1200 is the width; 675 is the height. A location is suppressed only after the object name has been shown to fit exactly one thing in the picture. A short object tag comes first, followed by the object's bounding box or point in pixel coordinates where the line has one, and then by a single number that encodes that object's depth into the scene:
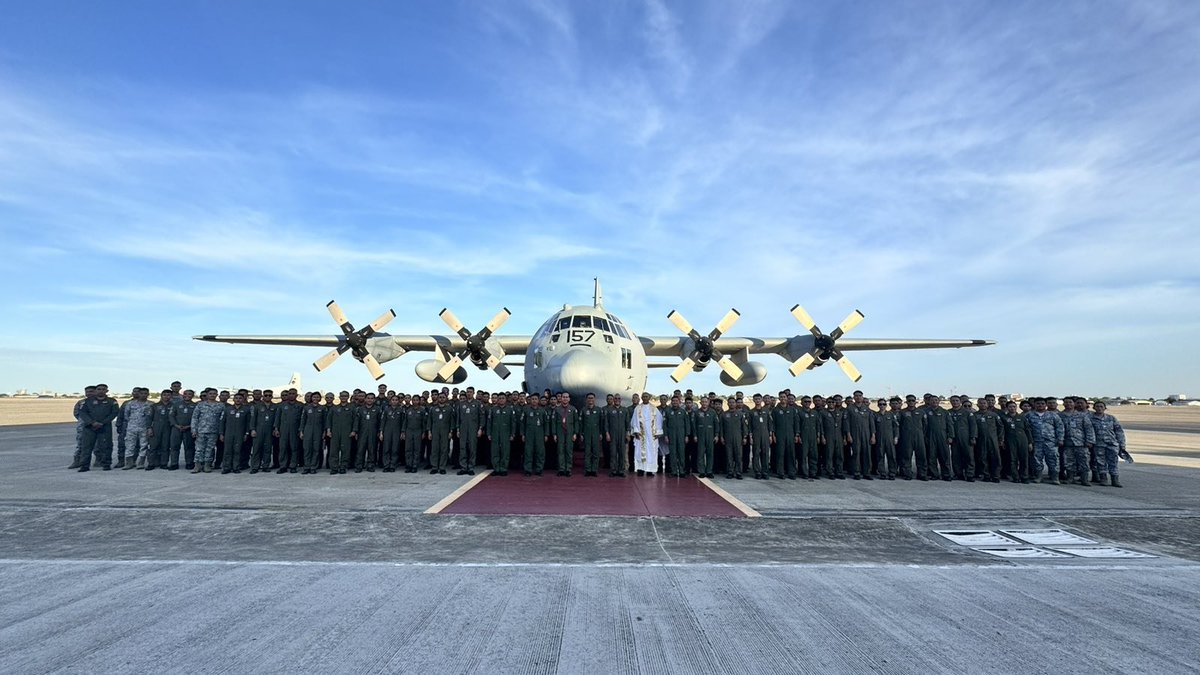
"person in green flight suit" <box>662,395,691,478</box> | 13.19
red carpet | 8.98
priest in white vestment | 13.44
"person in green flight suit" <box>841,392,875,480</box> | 13.27
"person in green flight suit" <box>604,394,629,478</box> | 13.22
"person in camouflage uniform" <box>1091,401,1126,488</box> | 12.36
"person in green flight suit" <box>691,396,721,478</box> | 13.01
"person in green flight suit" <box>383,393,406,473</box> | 13.55
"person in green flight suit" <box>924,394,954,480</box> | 13.16
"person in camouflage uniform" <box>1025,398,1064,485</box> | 12.91
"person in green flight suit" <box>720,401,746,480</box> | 13.02
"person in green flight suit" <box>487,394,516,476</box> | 12.93
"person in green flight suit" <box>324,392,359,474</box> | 13.30
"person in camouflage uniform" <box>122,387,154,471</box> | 13.62
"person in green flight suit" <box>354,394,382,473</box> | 13.46
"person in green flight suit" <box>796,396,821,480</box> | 12.98
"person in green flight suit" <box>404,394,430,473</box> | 13.60
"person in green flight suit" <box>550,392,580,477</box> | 13.16
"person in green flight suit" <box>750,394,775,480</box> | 13.10
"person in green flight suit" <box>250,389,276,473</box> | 13.28
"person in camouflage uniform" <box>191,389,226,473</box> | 13.20
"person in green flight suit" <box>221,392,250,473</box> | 13.12
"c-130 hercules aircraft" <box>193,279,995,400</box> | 14.45
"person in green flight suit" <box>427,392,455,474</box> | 13.31
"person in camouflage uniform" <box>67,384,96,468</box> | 12.98
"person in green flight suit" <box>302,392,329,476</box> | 13.32
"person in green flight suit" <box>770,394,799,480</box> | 13.07
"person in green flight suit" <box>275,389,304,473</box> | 13.43
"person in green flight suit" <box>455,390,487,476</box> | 13.16
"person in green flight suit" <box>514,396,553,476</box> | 12.98
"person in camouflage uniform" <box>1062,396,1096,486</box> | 12.74
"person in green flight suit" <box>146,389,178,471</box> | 13.55
